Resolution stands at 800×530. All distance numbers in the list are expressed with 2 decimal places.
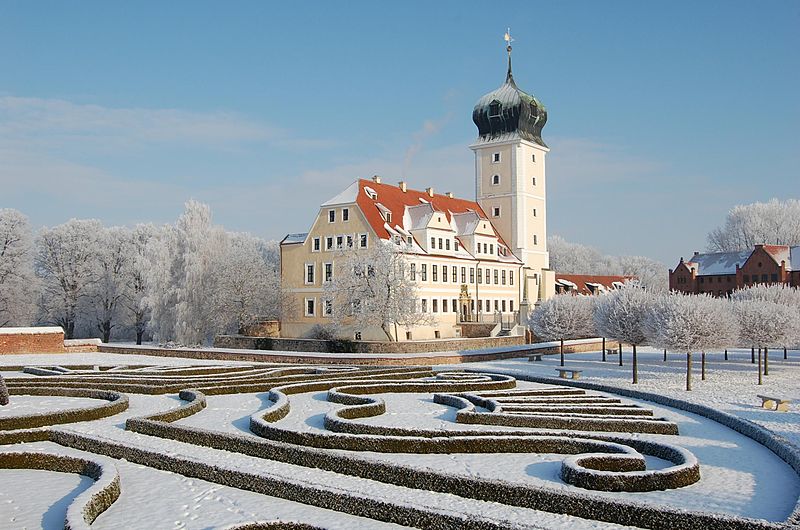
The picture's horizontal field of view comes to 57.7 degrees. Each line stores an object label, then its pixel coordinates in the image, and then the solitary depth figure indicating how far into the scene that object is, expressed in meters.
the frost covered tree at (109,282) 63.06
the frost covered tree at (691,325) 27.75
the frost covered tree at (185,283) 51.25
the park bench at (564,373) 29.54
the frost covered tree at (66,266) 61.44
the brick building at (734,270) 70.62
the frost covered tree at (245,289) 52.00
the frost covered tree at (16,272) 56.06
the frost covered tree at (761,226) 85.60
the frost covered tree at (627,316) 31.11
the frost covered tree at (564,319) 38.97
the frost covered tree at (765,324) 30.59
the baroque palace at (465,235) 51.41
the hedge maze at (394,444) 10.94
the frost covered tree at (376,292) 44.97
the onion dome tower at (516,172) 62.44
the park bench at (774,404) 21.76
